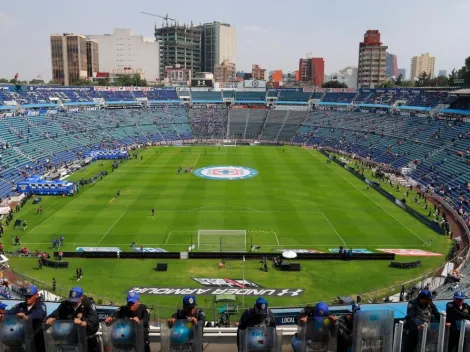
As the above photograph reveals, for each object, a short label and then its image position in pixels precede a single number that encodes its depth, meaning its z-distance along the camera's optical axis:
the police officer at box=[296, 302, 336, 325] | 6.27
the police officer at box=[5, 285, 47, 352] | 6.35
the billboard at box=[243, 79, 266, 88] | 127.06
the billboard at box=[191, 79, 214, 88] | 126.81
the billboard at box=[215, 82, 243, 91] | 128.00
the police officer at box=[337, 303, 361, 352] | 6.42
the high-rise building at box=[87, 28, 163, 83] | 194.88
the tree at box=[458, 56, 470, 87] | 99.94
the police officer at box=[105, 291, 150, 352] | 6.41
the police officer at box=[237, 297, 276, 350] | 6.46
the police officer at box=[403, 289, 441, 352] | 6.56
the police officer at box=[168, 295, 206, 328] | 6.55
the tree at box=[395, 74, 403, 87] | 151.62
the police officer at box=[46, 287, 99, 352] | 6.29
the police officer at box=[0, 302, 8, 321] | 6.36
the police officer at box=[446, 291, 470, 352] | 6.56
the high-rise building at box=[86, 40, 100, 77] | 195.88
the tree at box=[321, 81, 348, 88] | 155.44
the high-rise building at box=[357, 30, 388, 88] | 183.62
